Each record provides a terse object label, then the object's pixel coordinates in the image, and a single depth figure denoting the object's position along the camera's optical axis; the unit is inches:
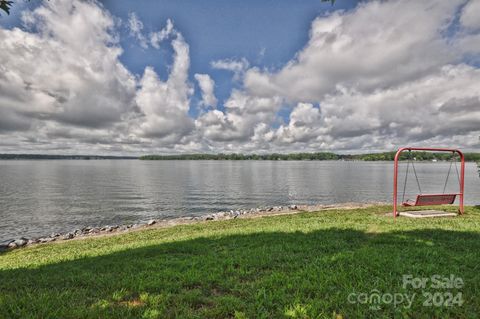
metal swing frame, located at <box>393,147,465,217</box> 512.1
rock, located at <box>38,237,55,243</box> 706.4
